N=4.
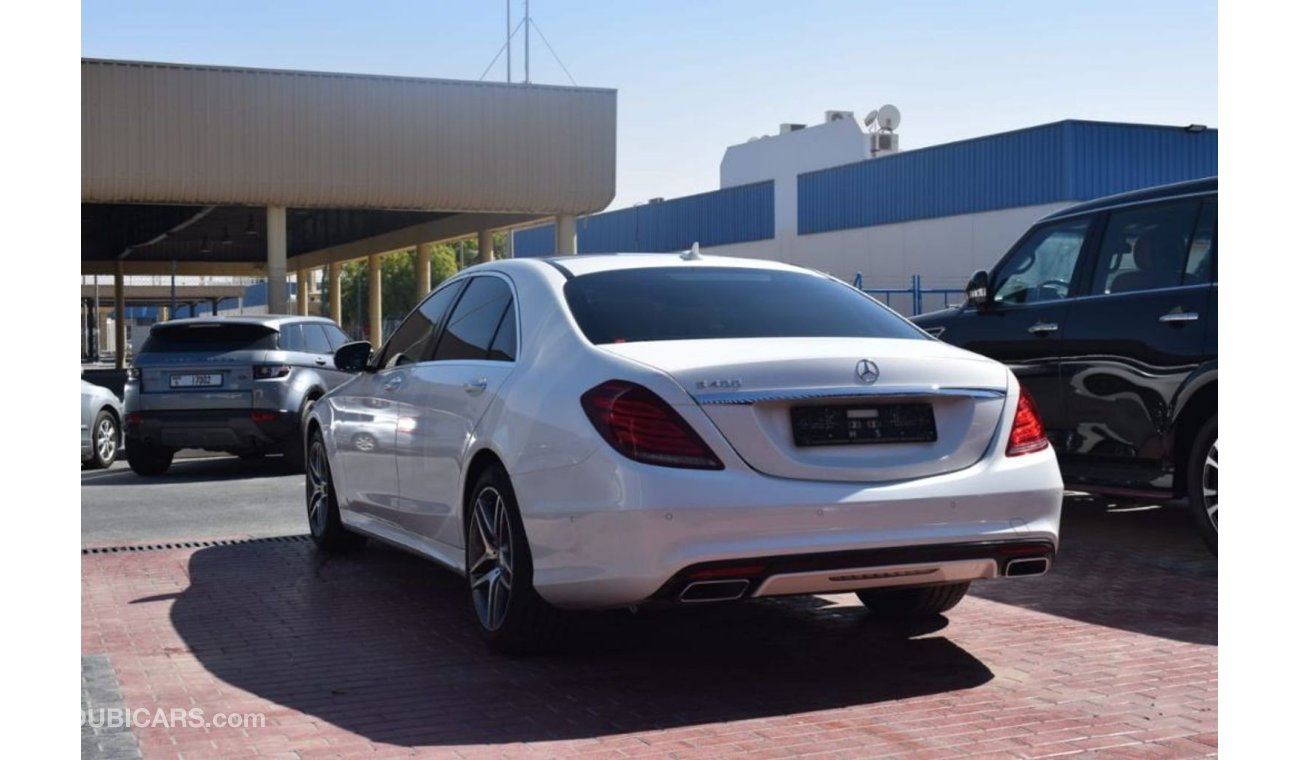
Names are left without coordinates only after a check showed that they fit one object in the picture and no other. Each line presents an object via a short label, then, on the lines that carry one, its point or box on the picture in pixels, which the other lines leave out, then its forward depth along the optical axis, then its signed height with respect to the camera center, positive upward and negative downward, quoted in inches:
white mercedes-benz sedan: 208.7 -17.4
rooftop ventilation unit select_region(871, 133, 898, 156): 2630.4 +297.2
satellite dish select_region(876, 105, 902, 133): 2551.7 +330.2
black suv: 328.5 -2.4
